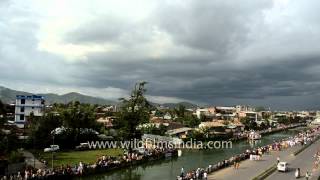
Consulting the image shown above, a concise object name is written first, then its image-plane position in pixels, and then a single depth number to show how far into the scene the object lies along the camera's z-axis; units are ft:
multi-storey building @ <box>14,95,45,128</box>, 186.70
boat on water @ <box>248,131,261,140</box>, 206.47
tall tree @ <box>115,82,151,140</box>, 116.01
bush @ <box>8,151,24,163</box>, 79.83
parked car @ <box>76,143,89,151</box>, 119.57
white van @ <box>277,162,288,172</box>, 87.02
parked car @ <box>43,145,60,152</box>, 109.00
